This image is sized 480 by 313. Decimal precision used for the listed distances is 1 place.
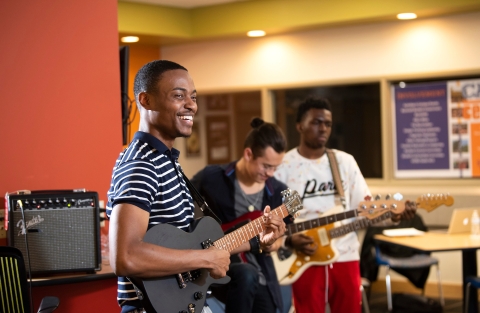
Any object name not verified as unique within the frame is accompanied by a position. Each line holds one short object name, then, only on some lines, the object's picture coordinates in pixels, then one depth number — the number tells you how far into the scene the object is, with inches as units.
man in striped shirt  80.2
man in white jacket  157.9
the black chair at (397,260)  241.6
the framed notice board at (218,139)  375.6
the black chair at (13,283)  105.3
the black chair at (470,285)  200.2
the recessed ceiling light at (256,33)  276.1
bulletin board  261.6
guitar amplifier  122.2
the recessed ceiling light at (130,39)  278.7
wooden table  199.5
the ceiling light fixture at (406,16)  250.8
